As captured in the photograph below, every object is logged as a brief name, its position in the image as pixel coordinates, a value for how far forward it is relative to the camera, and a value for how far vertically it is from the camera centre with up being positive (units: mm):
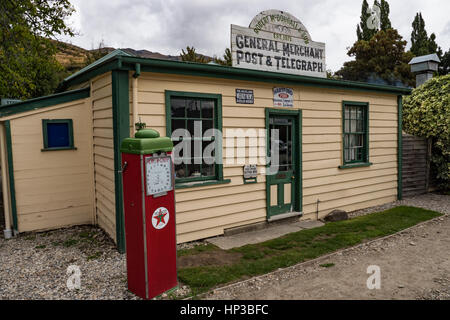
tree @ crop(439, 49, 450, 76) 32656 +7112
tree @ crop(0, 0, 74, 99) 11000 +3735
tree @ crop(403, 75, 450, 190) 9836 +519
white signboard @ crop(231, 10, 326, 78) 6489 +1947
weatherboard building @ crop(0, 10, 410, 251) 5461 +109
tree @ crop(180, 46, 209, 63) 21062 +5469
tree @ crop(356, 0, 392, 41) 36344 +13144
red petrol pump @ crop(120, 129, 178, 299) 3758 -846
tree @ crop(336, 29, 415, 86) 31000 +7572
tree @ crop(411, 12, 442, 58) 33031 +10125
